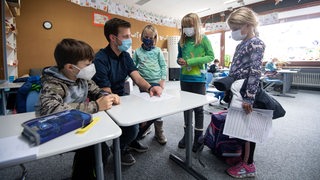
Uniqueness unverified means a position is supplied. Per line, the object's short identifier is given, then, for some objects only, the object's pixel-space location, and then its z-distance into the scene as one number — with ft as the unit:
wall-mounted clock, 15.43
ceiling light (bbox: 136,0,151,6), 18.44
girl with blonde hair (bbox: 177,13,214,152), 5.62
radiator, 16.53
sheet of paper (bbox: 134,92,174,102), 4.14
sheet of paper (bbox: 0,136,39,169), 1.77
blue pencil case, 2.09
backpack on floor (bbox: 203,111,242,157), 5.18
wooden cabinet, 7.99
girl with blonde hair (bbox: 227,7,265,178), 4.11
